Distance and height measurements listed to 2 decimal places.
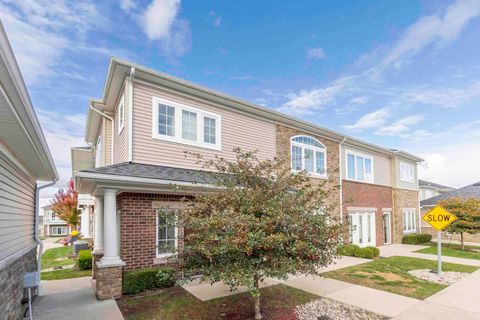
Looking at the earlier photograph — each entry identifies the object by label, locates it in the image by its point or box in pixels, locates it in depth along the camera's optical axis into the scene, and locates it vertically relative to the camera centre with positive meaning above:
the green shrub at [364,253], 13.57 -3.26
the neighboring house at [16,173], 3.08 +0.33
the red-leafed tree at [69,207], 25.11 -1.85
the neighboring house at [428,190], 35.82 -0.69
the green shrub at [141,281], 7.67 -2.63
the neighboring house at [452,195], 23.20 -1.56
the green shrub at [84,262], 12.25 -3.26
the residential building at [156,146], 7.54 +1.64
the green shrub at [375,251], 14.02 -3.31
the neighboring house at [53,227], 43.88 -6.43
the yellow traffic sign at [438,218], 10.36 -1.23
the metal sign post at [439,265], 10.15 -2.86
